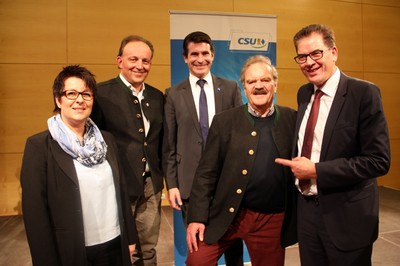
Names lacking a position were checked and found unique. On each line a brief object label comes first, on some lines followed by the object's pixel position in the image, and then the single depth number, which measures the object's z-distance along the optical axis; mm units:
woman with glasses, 1450
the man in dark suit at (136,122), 2113
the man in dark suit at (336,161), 1431
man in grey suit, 2223
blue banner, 3112
